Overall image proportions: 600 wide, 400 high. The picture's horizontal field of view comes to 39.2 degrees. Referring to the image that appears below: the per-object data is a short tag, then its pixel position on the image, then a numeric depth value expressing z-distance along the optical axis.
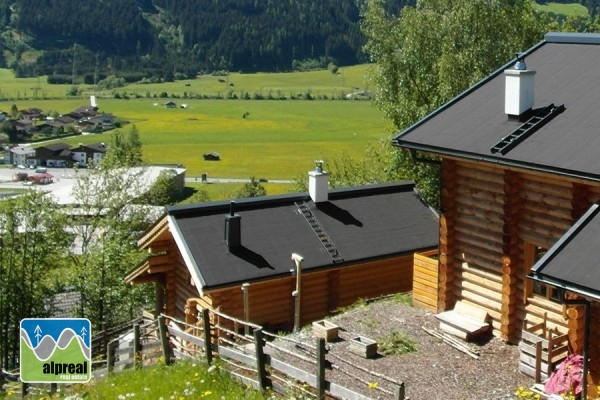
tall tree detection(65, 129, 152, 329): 34.69
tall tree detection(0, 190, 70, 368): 35.88
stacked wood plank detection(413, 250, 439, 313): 18.89
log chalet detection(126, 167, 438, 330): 19.94
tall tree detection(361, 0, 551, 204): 31.33
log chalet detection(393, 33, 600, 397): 13.73
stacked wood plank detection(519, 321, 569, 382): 14.70
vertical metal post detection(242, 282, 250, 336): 19.33
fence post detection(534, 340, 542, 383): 14.72
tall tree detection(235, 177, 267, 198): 82.01
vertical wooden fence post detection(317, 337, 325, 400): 12.41
